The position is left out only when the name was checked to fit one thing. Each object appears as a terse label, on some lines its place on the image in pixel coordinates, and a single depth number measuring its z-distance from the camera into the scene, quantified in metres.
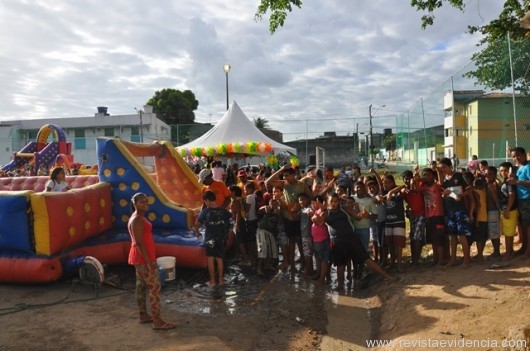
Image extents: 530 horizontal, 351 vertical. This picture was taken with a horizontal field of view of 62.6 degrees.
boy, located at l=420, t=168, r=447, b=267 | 6.54
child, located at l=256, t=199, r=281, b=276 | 7.25
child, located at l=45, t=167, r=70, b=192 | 7.24
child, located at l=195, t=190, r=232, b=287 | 6.46
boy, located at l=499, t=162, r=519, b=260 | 6.33
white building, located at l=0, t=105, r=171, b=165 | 39.19
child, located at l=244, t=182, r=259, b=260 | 7.67
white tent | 13.98
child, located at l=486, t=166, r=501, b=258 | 6.44
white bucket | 6.50
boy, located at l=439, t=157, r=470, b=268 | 6.29
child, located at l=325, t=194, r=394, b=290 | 6.38
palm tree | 60.00
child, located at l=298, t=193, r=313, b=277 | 6.96
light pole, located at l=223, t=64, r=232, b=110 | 19.06
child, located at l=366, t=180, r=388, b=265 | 6.95
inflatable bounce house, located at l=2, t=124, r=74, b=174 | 14.91
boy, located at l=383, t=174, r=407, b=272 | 6.72
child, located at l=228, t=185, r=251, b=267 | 7.68
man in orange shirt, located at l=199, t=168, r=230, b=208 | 7.32
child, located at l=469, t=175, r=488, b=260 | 6.38
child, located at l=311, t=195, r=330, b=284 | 6.55
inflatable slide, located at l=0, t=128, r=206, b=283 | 6.19
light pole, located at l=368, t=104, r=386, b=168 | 27.22
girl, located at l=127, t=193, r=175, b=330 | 4.71
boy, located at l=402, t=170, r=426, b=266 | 6.78
